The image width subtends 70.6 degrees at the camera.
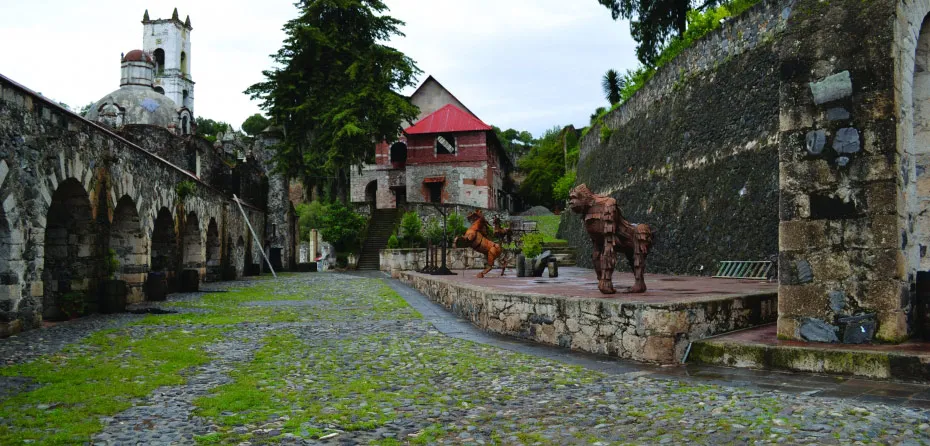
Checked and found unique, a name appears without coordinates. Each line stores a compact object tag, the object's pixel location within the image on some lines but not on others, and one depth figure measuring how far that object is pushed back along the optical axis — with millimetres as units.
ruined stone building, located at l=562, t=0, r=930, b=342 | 5336
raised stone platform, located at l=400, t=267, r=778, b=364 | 6039
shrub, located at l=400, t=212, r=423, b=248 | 30438
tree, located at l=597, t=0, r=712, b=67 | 27156
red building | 44094
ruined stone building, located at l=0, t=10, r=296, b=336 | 8648
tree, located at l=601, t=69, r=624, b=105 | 42688
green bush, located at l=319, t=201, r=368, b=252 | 31750
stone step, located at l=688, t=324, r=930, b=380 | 4750
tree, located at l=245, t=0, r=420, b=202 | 34469
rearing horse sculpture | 15805
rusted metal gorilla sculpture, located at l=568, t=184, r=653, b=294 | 7789
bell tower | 63875
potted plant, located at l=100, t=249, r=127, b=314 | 11430
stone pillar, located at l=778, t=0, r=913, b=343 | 5336
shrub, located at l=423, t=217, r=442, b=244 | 30341
